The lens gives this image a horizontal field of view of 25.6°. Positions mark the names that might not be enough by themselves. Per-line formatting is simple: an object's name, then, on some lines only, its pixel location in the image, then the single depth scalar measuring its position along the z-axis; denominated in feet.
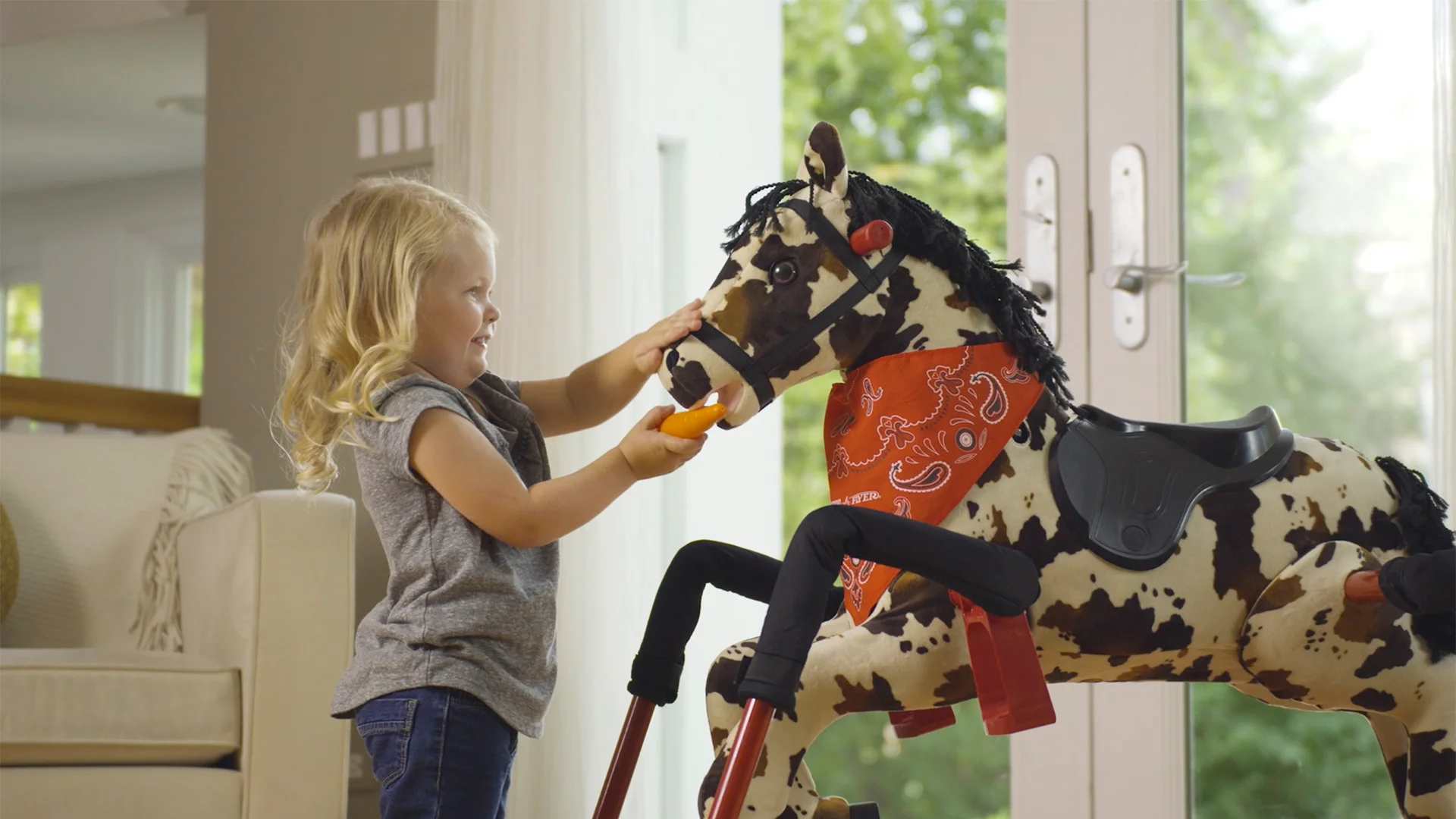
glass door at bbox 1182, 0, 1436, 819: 10.63
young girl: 9.26
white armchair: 10.80
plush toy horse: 8.54
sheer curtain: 11.57
